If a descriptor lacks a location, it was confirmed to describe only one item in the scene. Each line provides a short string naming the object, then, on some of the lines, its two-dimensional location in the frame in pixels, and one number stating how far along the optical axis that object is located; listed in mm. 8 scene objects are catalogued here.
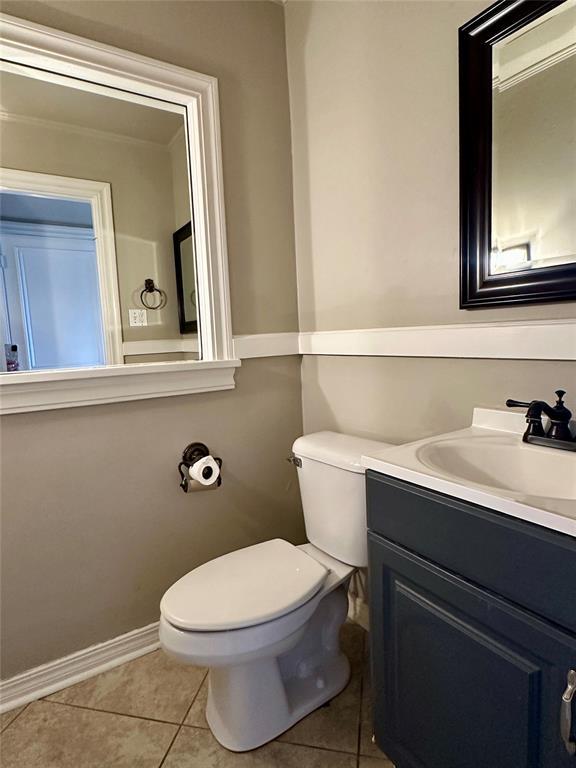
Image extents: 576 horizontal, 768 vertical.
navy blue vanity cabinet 667
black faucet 954
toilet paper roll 1531
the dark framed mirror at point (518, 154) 954
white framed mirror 1390
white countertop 657
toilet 1064
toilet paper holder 1561
